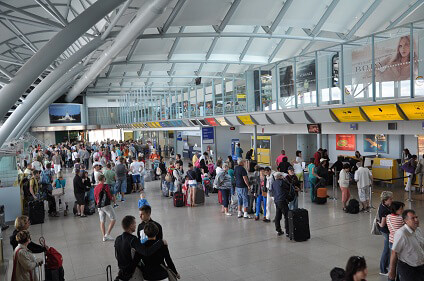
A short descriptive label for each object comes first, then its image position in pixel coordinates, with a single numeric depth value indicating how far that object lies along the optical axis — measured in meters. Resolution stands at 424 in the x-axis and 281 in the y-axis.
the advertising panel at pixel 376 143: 17.33
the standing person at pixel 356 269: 3.34
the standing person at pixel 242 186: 10.16
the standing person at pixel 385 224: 5.84
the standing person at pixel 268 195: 9.62
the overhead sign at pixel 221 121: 20.41
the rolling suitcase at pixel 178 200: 12.52
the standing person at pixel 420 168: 12.45
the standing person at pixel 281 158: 14.45
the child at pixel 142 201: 8.75
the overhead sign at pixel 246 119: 17.82
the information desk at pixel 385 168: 14.82
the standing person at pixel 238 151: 19.55
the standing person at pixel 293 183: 9.05
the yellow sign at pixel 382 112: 10.52
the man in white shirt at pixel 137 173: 16.03
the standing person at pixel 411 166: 12.24
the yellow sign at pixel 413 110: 9.72
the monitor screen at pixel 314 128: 15.27
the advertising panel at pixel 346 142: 19.27
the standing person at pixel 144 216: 5.32
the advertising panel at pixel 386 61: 10.12
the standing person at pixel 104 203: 8.70
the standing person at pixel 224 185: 11.03
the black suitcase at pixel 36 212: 10.93
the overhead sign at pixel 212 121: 21.51
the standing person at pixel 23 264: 4.80
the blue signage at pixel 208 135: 22.49
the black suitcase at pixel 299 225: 8.18
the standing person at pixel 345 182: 10.88
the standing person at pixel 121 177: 14.37
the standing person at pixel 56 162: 19.91
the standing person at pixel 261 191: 10.10
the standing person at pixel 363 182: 10.58
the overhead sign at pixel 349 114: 11.75
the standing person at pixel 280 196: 8.48
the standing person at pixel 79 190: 11.22
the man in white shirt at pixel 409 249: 4.64
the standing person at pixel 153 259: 4.36
